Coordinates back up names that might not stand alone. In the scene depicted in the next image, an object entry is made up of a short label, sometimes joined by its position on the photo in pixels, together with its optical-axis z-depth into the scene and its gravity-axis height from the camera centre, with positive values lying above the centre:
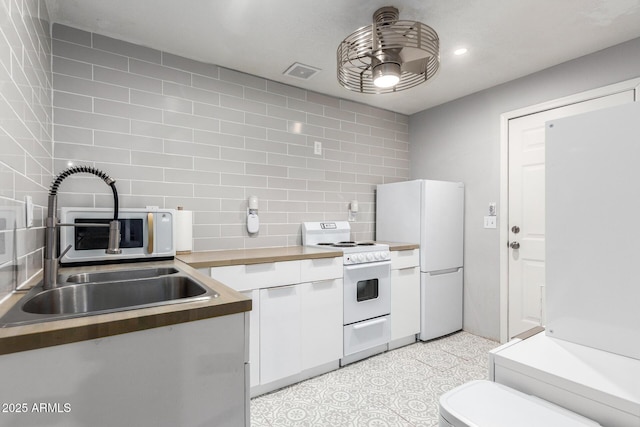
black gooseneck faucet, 1.19 -0.12
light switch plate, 3.03 -0.06
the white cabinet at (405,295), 2.86 -0.71
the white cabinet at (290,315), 2.10 -0.70
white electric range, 2.55 -0.68
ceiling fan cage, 1.78 +0.95
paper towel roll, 2.28 -0.12
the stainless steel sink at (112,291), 1.18 -0.32
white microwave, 1.80 -0.13
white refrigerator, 3.02 -0.20
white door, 2.73 -0.04
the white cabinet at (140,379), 0.76 -0.43
